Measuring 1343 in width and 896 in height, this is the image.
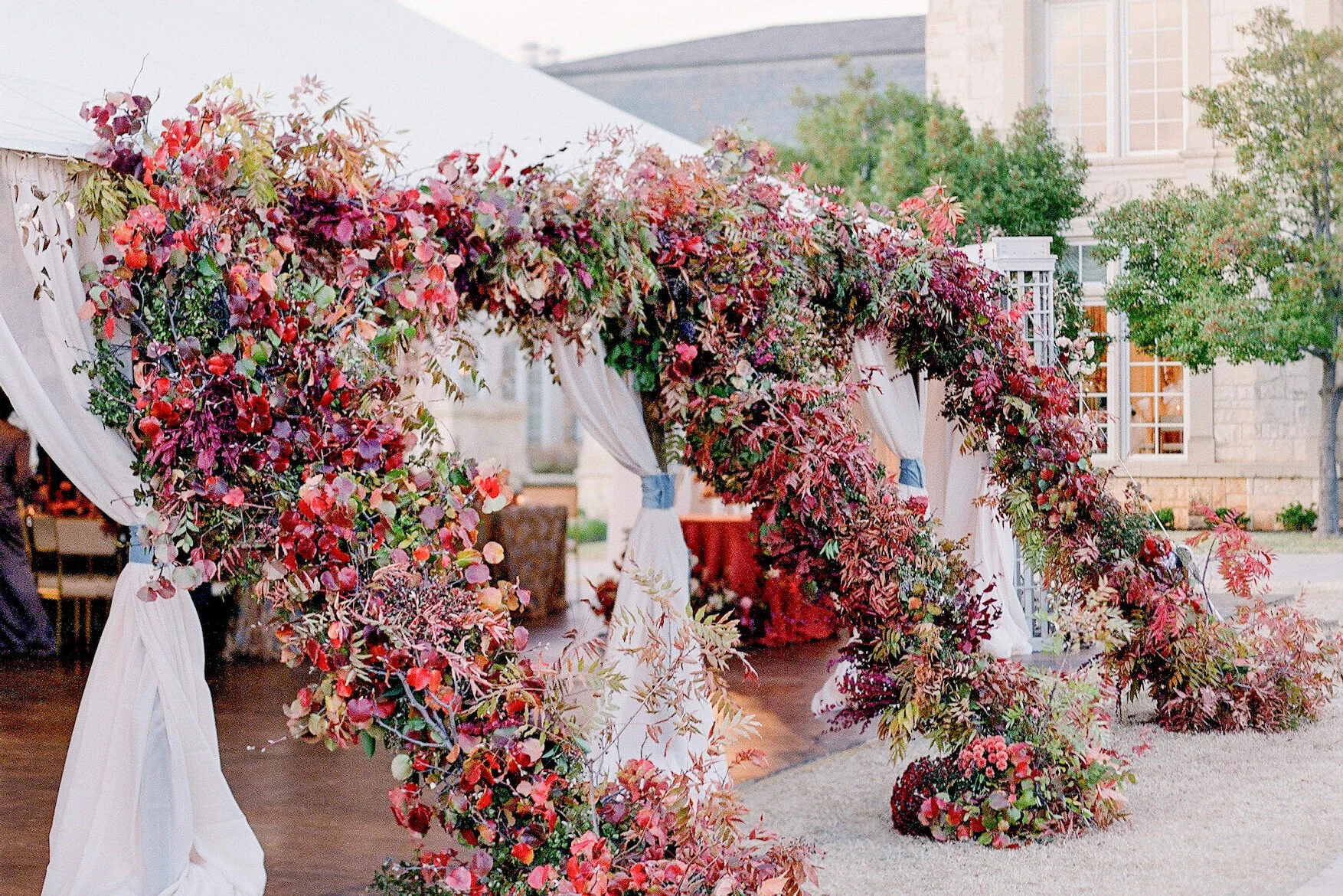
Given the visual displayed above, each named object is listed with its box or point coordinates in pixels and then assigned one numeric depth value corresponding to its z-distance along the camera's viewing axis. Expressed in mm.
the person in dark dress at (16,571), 8195
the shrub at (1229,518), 6711
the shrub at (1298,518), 15148
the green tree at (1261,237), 14508
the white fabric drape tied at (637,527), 5281
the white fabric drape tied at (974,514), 8258
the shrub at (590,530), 18344
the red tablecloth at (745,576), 8992
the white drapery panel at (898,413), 7008
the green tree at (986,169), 15492
